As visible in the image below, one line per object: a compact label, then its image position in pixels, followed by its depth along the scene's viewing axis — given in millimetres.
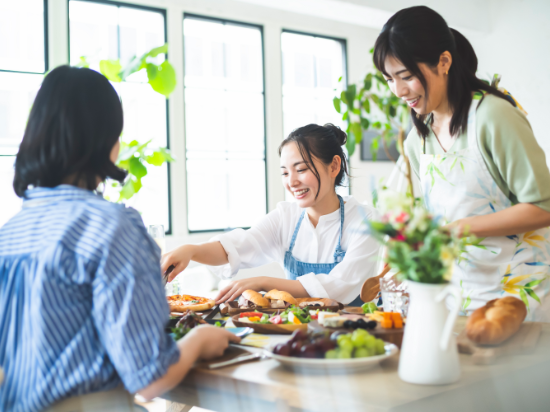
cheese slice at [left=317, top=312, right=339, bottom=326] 1130
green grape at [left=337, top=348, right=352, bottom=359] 895
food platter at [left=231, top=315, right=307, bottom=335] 1182
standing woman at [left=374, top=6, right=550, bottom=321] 1286
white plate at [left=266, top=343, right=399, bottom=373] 881
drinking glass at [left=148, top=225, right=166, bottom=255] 1888
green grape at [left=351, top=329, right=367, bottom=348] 917
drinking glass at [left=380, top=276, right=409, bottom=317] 1275
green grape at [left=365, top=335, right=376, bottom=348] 918
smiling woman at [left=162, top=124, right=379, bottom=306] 1788
